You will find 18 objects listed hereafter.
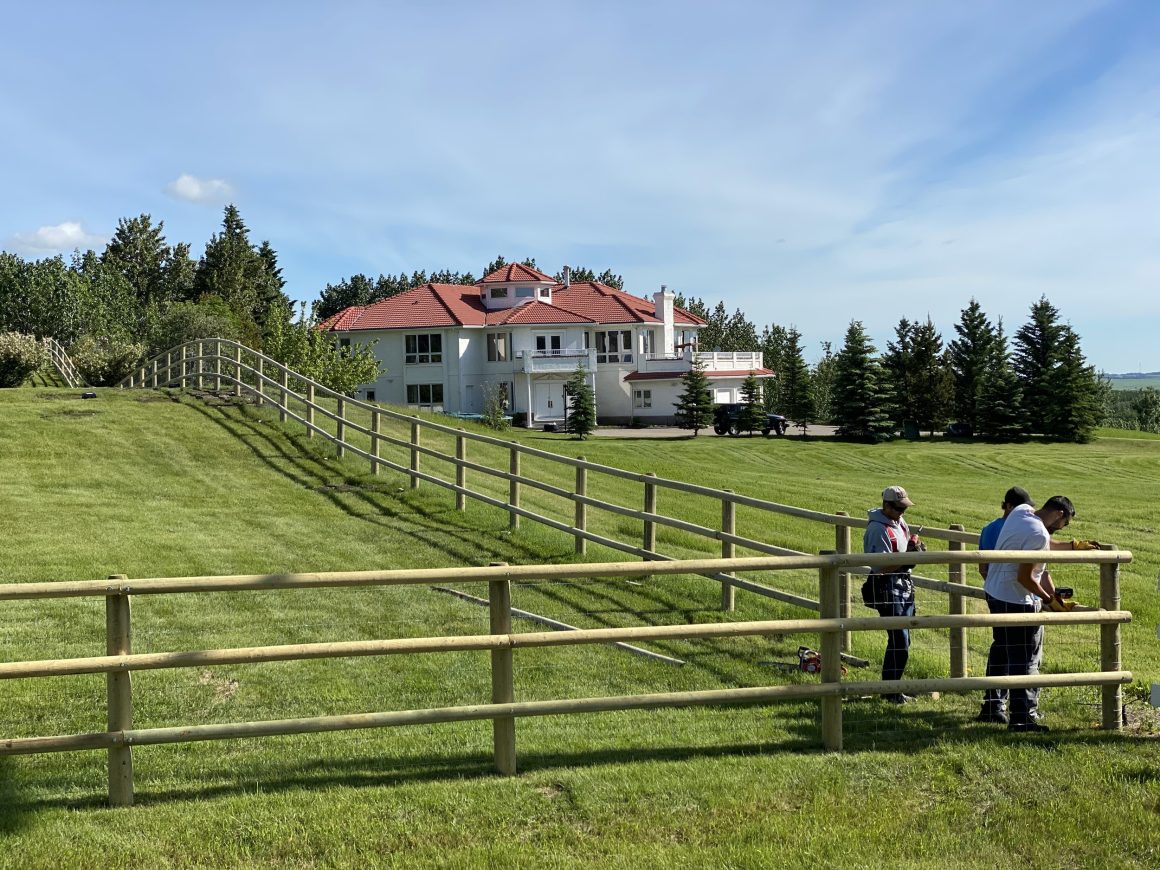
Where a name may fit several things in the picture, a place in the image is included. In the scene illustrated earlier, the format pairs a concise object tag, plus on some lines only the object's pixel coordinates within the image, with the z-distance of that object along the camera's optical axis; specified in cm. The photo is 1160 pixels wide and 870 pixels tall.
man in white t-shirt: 698
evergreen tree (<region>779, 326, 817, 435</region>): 5456
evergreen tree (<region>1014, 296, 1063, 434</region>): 5465
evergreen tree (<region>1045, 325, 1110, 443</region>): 5225
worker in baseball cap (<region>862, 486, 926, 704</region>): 799
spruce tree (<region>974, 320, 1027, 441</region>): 5291
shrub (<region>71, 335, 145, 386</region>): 3907
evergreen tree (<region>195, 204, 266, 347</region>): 8350
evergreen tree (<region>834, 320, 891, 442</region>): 5044
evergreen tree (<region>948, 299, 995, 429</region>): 5744
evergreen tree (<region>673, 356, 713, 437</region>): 5288
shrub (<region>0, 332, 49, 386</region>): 3772
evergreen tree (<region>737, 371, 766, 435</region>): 5272
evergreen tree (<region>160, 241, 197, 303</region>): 9369
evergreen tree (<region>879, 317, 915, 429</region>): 5188
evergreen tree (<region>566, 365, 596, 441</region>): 4794
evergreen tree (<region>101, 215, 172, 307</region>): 9650
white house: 5862
